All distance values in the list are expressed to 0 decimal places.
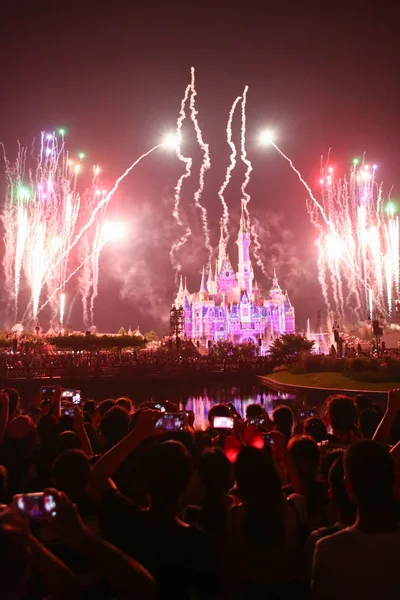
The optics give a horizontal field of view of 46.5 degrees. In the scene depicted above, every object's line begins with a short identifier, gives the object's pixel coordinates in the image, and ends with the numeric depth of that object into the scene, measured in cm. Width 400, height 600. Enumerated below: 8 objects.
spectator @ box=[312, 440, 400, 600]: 272
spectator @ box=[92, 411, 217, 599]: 293
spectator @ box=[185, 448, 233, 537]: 354
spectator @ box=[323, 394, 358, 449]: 620
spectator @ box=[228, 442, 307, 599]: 331
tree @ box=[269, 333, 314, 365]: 5559
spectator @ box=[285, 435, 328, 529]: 430
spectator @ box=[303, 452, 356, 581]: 337
